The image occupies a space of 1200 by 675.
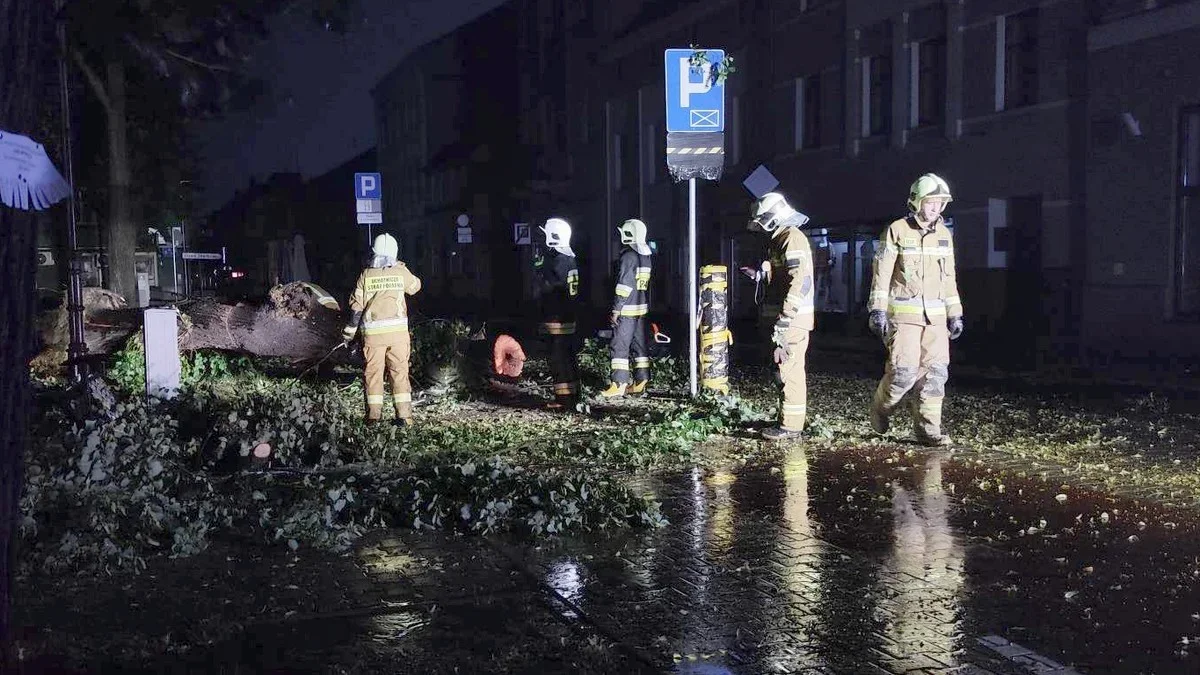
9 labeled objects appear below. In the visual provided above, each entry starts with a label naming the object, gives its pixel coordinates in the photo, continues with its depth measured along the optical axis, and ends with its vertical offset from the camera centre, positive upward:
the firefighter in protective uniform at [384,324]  9.52 -0.38
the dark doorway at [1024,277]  19.09 -0.08
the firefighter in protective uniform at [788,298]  8.52 -0.18
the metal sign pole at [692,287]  10.63 -0.10
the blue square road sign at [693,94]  10.67 +1.83
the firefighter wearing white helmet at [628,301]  11.02 -0.25
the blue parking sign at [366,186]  18.33 +1.63
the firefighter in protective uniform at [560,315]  10.70 -0.36
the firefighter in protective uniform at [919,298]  8.00 -0.18
